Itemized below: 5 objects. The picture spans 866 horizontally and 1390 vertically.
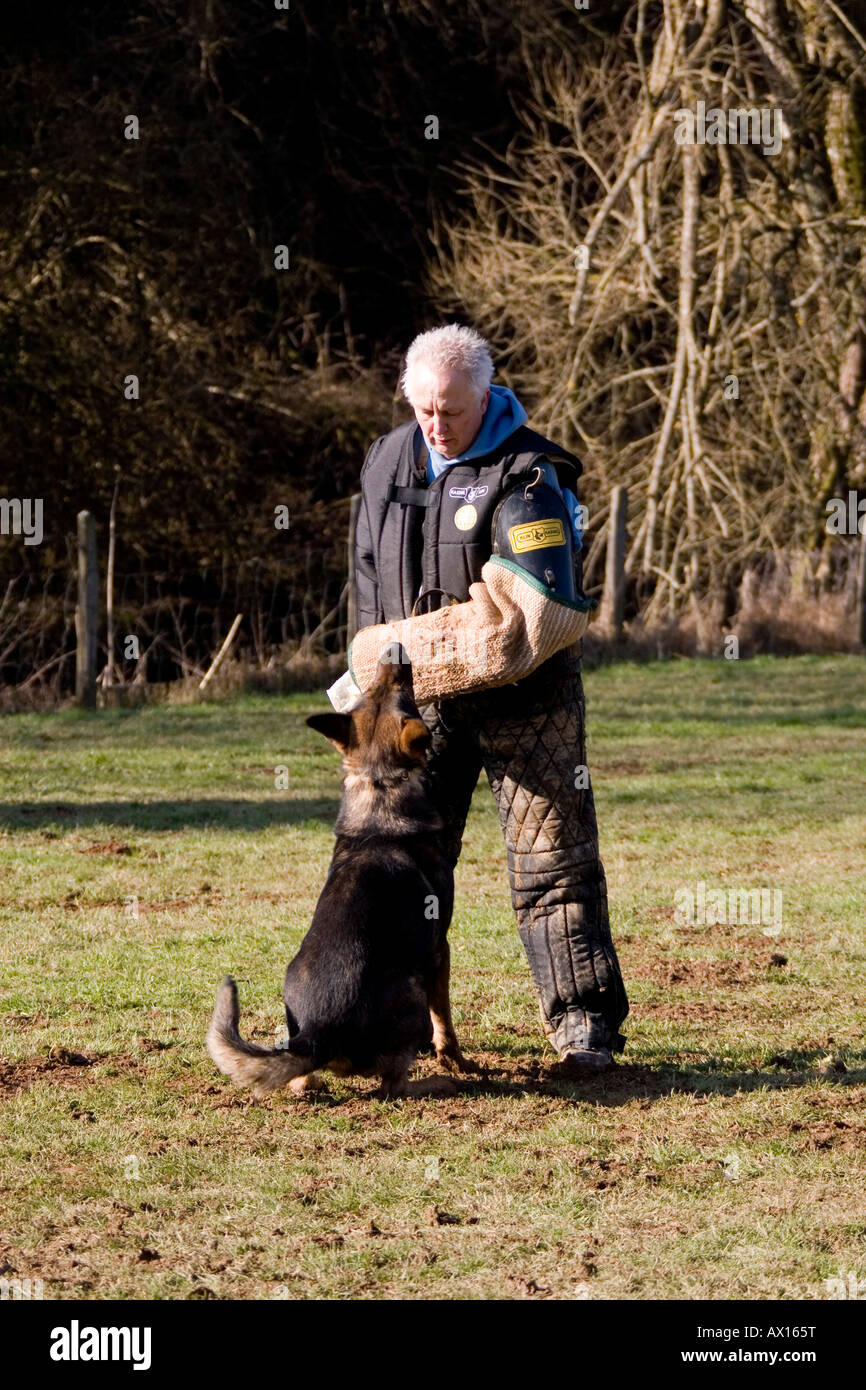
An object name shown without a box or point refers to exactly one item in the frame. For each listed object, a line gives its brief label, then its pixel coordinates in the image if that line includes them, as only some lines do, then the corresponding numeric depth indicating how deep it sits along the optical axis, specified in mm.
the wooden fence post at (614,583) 17688
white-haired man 5020
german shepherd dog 4809
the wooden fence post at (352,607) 14186
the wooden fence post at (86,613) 13906
